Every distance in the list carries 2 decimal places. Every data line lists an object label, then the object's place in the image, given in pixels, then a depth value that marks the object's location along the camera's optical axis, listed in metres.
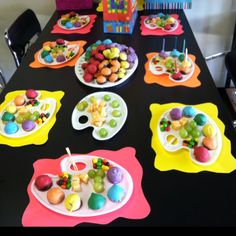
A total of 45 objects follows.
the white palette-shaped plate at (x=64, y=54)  1.13
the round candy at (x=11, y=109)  0.90
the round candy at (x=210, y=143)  0.73
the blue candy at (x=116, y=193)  0.64
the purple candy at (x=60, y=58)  1.13
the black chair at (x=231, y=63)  1.26
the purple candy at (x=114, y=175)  0.68
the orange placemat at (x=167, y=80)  0.98
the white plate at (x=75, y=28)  1.36
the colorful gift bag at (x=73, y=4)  1.51
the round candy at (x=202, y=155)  0.71
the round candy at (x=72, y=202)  0.64
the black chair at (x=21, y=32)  1.37
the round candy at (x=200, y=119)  0.79
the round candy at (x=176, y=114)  0.81
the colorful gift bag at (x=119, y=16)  1.22
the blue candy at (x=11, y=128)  0.84
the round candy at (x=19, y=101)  0.92
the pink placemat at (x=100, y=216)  0.63
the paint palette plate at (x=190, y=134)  0.74
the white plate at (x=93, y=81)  1.00
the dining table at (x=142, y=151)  0.62
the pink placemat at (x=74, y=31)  1.34
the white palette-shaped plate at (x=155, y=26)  1.30
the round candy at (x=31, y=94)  0.95
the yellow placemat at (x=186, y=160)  0.71
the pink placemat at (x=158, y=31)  1.28
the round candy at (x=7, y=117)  0.87
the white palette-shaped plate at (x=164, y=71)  1.00
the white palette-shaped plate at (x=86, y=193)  0.64
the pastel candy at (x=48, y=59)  1.13
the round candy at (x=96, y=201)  0.64
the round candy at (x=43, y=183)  0.68
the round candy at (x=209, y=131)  0.76
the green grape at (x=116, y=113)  0.87
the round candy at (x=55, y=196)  0.65
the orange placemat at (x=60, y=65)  1.13
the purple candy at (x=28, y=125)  0.84
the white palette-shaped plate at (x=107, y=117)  0.83
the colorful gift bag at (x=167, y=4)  1.44
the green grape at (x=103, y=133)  0.81
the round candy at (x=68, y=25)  1.35
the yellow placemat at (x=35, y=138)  0.82
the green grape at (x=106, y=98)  0.93
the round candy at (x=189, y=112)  0.82
